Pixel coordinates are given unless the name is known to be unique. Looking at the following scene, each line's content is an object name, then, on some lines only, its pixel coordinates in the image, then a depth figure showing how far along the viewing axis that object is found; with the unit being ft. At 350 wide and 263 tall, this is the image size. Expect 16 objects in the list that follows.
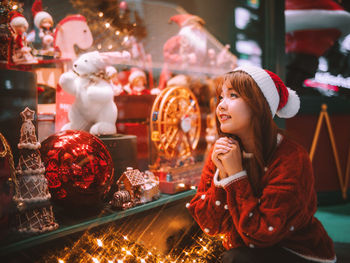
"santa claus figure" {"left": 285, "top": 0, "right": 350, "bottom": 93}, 10.62
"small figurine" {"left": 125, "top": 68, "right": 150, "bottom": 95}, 7.34
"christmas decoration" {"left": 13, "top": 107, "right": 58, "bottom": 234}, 3.63
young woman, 3.45
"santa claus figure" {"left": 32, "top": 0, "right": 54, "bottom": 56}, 5.75
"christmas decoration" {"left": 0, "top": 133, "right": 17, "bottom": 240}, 3.55
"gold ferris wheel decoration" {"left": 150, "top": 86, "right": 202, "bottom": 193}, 6.39
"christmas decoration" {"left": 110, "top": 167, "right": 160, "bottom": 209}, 4.76
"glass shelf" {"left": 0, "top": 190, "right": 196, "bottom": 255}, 3.46
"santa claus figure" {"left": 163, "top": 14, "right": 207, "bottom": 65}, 8.93
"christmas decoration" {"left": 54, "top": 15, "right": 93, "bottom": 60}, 5.91
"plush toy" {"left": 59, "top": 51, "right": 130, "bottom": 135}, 5.33
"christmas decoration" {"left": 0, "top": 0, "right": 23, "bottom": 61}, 4.37
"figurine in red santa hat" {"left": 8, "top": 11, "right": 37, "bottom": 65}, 4.62
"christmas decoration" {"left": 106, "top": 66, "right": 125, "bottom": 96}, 5.74
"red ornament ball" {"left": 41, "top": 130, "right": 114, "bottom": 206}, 4.01
